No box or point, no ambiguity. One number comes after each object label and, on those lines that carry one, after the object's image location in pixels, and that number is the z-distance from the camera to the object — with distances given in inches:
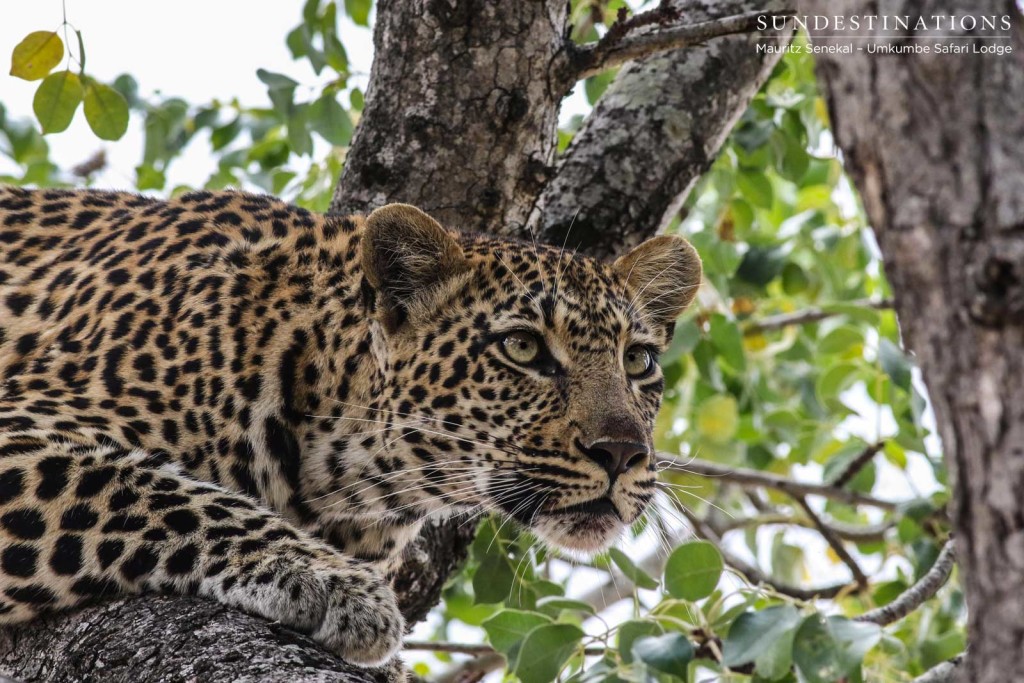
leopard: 362.6
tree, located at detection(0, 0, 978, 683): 320.2
